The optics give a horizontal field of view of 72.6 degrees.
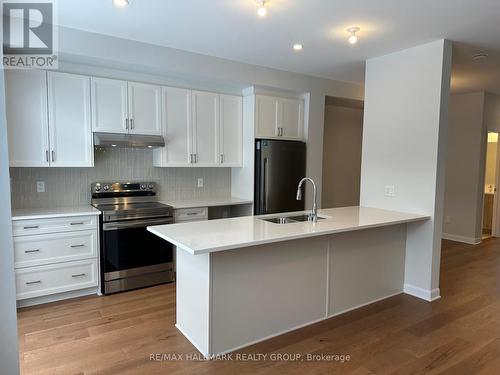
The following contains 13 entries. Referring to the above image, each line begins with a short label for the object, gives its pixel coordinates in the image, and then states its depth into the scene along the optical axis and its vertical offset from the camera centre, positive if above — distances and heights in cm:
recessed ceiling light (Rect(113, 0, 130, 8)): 253 +118
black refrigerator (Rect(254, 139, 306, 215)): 444 -17
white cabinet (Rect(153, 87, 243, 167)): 404 +40
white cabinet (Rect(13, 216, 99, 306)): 312 -93
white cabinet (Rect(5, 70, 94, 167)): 314 +39
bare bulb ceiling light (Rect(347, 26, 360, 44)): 300 +118
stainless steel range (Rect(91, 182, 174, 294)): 350 -87
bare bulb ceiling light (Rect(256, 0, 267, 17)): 251 +116
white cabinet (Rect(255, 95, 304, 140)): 446 +61
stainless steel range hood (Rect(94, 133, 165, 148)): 353 +22
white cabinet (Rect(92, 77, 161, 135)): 357 +58
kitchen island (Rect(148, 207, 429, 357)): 239 -89
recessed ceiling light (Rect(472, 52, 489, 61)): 367 +119
